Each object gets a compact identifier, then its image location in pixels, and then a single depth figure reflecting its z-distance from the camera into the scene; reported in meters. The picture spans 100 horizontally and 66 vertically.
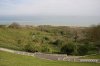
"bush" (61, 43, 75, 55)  14.74
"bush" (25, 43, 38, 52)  14.16
